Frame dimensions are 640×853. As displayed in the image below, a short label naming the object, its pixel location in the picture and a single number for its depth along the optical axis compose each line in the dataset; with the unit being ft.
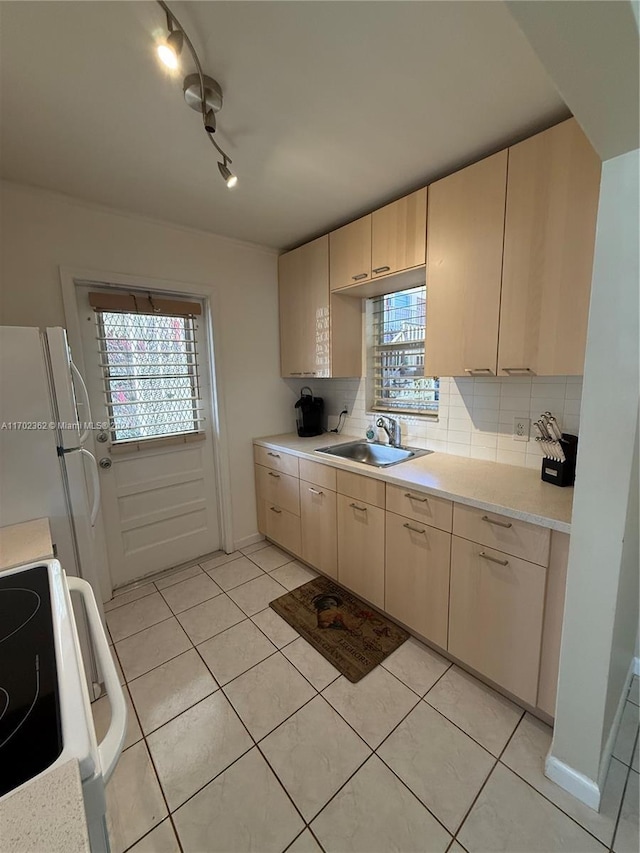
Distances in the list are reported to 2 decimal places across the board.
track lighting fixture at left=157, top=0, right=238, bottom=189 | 3.34
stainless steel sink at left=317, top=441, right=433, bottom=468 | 8.15
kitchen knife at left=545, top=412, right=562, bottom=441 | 5.54
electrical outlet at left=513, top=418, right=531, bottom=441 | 6.26
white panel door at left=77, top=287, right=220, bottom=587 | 7.61
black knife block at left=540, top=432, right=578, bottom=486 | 5.28
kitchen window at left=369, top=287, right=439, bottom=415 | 8.05
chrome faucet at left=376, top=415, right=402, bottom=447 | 8.30
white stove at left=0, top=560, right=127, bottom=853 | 1.75
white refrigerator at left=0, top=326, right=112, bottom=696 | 4.54
